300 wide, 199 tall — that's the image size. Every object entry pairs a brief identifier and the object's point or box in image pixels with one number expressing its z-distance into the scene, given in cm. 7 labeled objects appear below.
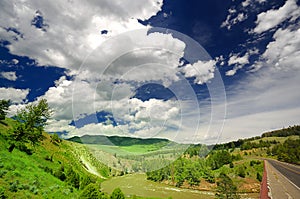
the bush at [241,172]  7411
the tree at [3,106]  4597
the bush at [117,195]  2228
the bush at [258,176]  6925
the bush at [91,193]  1977
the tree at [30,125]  2825
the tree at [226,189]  3183
